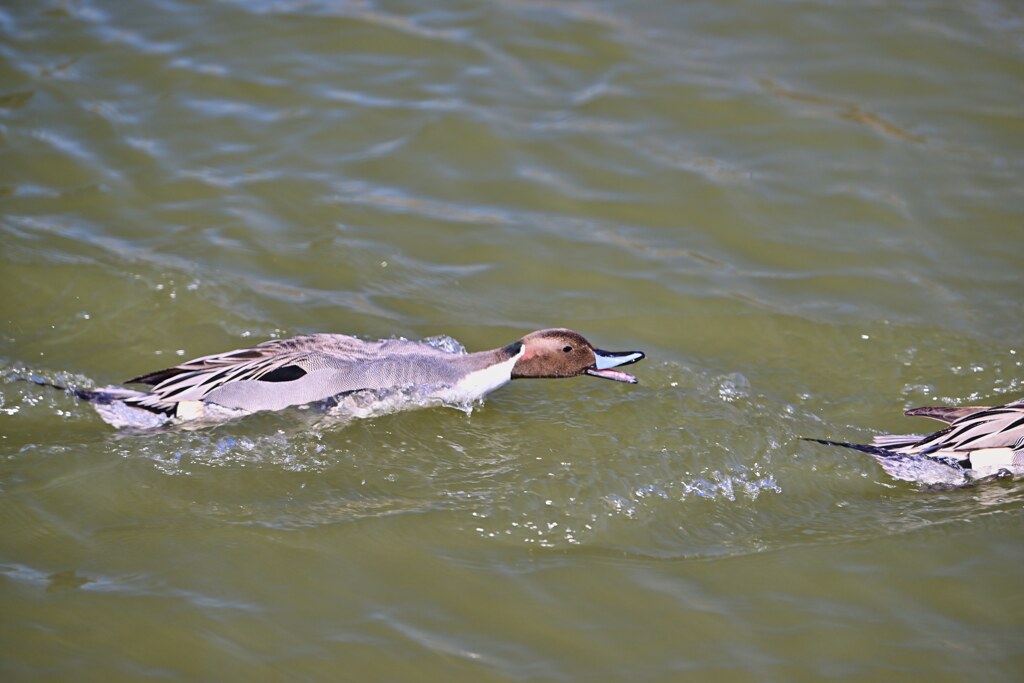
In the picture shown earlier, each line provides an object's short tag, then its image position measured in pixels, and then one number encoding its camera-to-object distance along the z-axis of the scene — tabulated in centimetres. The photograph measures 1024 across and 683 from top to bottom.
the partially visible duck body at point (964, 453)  1080
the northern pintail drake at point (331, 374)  1144
